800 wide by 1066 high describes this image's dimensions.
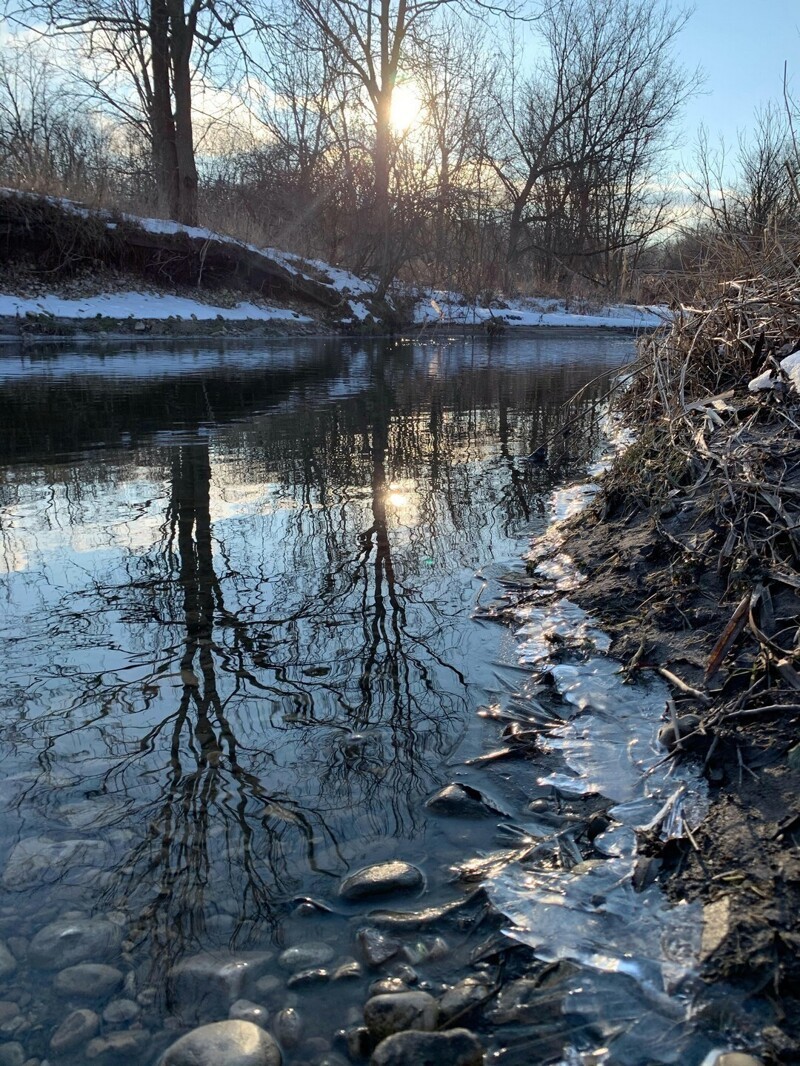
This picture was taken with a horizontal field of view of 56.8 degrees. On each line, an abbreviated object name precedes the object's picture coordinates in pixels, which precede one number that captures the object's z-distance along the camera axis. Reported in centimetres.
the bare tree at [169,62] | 1667
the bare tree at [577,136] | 2784
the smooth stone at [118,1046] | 115
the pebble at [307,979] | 128
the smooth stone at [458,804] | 175
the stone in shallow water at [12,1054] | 113
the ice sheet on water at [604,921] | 130
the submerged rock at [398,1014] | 119
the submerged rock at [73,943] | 131
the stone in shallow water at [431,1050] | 113
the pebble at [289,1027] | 118
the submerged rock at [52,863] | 150
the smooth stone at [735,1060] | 107
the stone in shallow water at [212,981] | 124
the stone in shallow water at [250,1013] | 122
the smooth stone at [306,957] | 132
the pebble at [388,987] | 126
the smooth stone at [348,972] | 129
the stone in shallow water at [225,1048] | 112
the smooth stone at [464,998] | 122
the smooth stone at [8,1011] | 120
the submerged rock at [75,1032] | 116
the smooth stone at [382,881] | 149
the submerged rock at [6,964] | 128
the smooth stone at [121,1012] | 121
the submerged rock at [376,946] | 133
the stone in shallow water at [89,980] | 125
